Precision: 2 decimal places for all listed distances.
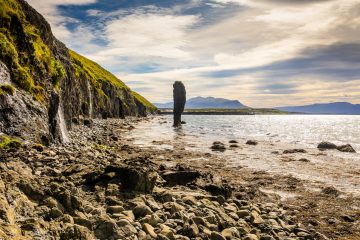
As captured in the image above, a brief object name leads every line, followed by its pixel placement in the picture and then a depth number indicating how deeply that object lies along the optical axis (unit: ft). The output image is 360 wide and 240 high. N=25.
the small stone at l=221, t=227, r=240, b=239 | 35.19
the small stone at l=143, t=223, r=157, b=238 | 30.86
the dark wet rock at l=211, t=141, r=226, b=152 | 139.23
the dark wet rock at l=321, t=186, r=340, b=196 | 65.82
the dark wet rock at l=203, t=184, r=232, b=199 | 54.49
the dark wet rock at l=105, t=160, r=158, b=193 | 44.42
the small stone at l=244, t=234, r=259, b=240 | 35.77
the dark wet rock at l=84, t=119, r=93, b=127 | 204.35
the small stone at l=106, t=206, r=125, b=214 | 34.95
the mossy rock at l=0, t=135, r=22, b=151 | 56.08
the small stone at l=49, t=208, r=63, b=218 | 28.02
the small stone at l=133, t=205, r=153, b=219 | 35.69
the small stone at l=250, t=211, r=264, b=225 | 43.01
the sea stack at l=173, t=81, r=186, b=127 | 354.95
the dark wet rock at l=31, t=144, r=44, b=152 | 61.57
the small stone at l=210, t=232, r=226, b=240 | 33.69
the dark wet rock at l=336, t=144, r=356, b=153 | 146.41
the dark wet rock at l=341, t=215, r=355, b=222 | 49.48
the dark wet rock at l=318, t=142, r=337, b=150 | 156.39
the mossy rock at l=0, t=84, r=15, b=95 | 67.74
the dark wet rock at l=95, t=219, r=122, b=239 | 28.19
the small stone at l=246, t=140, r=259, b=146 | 168.14
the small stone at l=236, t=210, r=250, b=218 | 45.47
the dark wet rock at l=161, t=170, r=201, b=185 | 58.38
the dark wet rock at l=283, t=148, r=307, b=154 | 135.70
